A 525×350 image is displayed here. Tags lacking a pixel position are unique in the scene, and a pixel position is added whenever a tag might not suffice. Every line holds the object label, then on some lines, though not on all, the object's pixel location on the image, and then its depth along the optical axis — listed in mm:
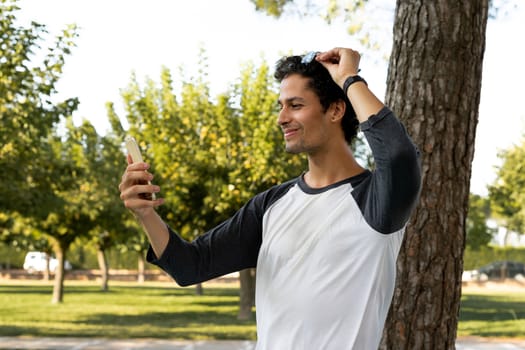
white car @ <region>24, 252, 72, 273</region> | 53750
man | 2072
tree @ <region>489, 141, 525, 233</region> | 34938
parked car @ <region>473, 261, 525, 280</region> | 45844
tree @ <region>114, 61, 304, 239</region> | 20203
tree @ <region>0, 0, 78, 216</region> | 12289
